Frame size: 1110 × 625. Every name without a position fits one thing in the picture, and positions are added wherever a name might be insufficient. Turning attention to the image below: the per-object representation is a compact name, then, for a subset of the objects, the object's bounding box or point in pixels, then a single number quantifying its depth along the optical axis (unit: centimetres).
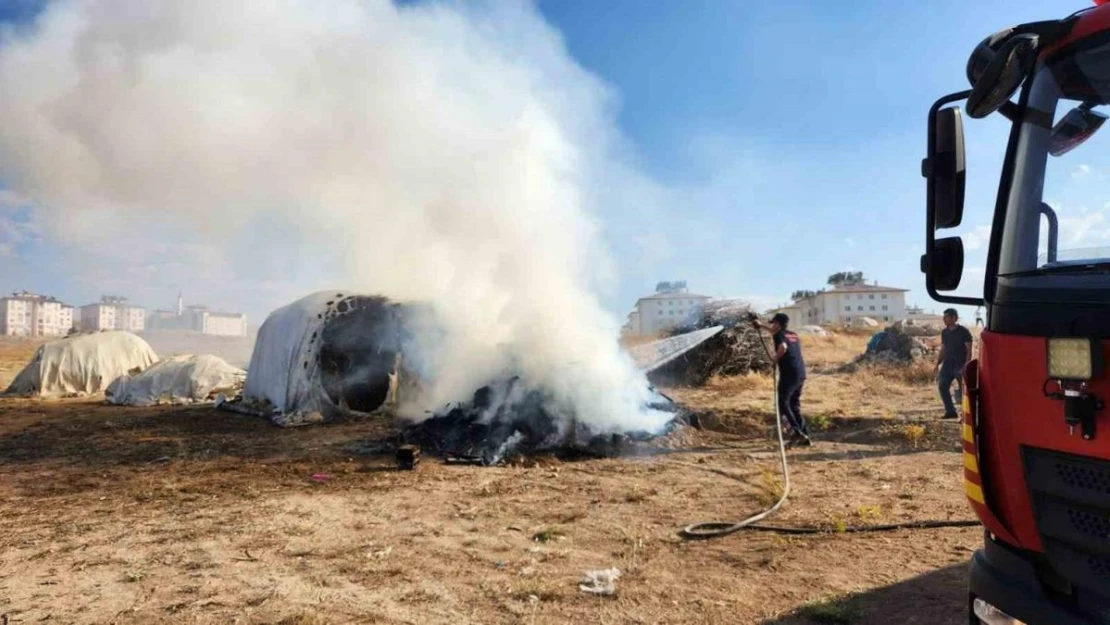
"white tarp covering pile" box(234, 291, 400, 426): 1361
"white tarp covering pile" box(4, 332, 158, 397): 2019
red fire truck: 209
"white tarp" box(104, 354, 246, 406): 1767
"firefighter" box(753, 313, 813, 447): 905
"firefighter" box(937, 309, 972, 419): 1017
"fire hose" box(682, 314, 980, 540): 515
